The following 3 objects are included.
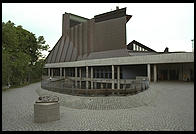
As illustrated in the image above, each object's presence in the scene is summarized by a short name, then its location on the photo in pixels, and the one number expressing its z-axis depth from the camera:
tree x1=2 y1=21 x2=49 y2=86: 17.11
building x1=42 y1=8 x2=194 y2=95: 23.93
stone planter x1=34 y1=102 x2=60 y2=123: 8.56
